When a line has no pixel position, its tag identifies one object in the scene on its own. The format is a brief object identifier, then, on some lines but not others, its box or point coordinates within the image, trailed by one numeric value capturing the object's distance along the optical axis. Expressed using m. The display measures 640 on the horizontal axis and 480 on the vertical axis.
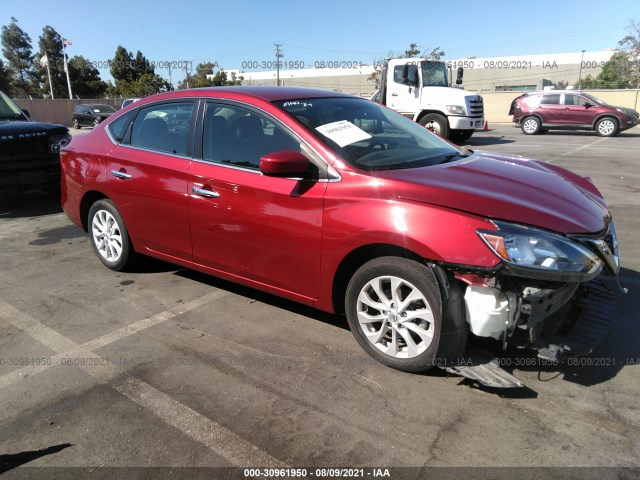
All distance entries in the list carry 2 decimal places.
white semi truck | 14.58
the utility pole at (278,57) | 64.36
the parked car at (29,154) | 6.80
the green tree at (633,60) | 40.69
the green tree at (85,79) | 68.25
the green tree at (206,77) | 61.64
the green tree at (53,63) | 72.69
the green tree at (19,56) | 78.19
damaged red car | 2.58
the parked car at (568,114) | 18.67
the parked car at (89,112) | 34.08
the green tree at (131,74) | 58.59
